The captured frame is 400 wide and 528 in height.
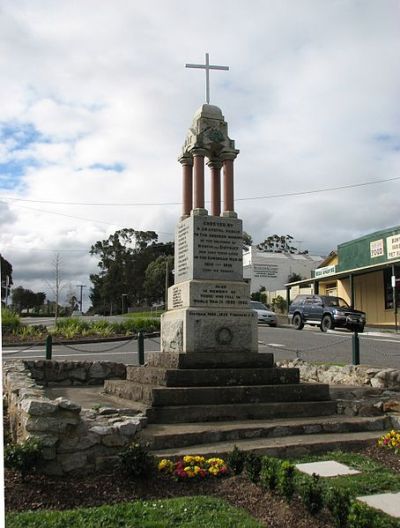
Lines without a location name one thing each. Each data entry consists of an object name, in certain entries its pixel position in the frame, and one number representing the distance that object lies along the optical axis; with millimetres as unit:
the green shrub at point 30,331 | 22173
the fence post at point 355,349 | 11361
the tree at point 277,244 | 84688
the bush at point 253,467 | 4531
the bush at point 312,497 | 3777
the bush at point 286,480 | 4055
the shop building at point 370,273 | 30150
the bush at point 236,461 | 4805
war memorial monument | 6824
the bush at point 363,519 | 3318
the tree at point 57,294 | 36444
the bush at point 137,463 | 4688
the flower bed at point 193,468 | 4742
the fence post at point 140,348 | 13059
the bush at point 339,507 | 3494
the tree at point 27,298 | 95375
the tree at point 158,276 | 68938
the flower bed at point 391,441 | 5656
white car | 29812
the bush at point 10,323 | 22773
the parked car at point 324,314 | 24688
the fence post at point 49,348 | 13477
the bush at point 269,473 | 4250
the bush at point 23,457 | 4527
